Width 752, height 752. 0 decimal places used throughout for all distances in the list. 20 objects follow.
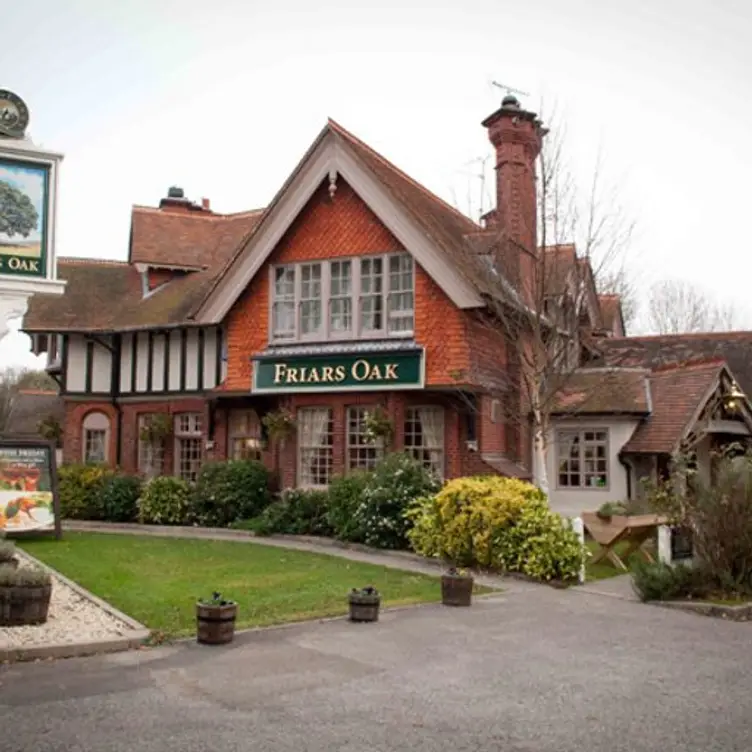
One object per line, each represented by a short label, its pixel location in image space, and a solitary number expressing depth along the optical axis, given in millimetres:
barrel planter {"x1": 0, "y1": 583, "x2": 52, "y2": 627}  9055
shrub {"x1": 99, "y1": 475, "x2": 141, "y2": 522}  21719
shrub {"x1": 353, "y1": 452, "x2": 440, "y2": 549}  16656
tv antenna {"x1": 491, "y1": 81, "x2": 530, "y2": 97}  21250
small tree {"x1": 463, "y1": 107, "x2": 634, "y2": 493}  17203
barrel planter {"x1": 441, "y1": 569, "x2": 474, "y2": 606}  11469
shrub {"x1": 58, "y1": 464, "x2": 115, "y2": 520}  22156
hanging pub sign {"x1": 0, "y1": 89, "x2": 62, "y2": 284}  9805
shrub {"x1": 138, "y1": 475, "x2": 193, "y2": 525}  21016
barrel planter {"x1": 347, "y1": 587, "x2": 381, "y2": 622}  10258
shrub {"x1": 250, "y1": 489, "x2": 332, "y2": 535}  18891
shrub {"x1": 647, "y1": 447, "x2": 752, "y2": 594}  11812
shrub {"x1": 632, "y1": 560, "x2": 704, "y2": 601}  12039
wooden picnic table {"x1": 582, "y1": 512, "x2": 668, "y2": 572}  14234
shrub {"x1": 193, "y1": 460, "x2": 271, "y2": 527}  20375
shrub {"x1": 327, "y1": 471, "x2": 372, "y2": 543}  17500
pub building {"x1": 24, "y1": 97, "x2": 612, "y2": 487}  19000
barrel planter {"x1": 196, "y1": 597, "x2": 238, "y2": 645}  8828
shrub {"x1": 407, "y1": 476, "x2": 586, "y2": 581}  13617
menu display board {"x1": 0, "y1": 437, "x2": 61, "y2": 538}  17203
